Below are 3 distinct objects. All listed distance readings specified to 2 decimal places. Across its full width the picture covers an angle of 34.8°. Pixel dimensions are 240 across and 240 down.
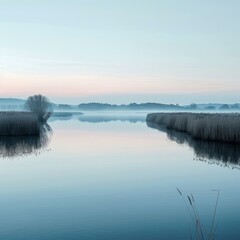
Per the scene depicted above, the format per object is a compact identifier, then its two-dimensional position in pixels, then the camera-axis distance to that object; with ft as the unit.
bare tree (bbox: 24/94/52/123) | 123.65
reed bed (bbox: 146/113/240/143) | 57.72
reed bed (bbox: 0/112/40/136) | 69.21
